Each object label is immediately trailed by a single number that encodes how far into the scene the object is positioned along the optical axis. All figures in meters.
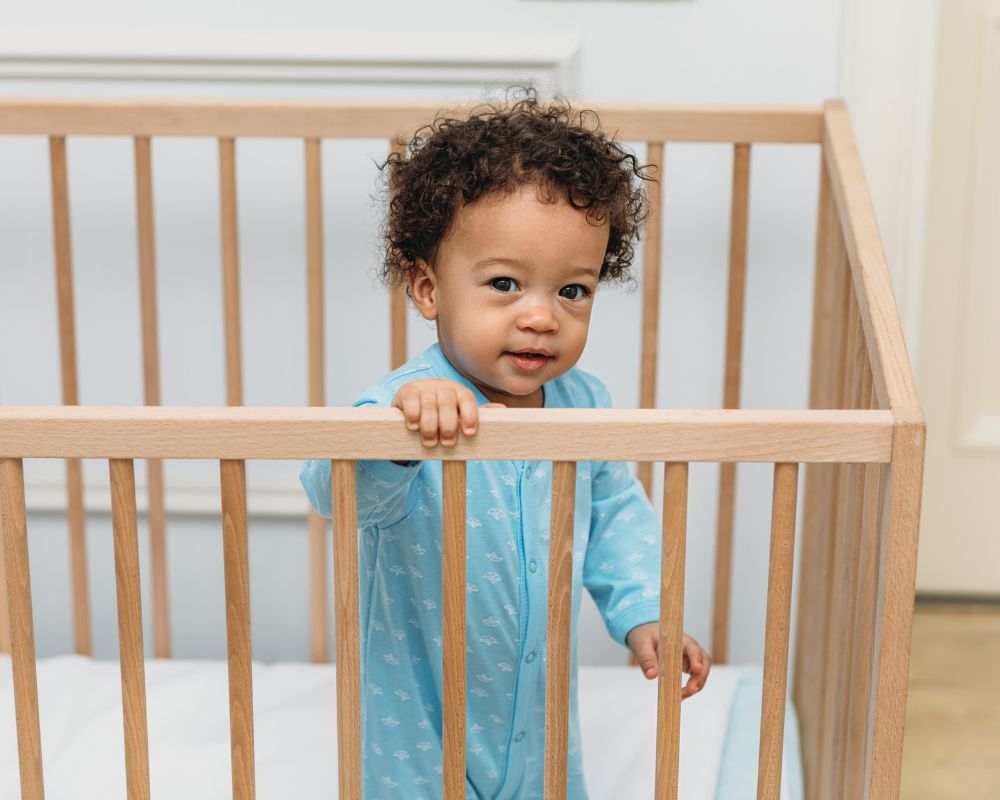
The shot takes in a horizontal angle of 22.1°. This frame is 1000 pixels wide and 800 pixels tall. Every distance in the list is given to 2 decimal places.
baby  1.96
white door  2.94
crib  1.78
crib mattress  2.27
